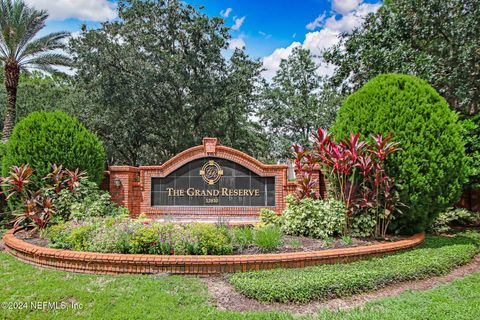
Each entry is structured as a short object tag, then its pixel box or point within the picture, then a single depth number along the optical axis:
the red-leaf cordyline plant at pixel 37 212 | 6.57
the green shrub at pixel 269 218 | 7.01
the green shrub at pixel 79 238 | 5.37
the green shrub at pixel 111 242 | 5.13
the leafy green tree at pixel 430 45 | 9.28
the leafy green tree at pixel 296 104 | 18.23
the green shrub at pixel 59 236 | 5.54
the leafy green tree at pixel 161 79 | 14.84
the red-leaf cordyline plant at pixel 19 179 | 6.93
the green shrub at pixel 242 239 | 5.54
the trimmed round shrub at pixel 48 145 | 7.78
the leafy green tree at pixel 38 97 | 21.45
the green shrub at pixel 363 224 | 6.21
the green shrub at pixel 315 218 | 6.09
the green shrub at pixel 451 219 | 7.91
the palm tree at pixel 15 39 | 14.01
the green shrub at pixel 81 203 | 7.05
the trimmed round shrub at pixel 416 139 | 6.17
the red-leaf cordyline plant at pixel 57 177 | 7.20
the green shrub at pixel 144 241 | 5.02
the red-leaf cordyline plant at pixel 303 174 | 6.81
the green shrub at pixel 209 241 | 5.00
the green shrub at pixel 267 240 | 5.24
